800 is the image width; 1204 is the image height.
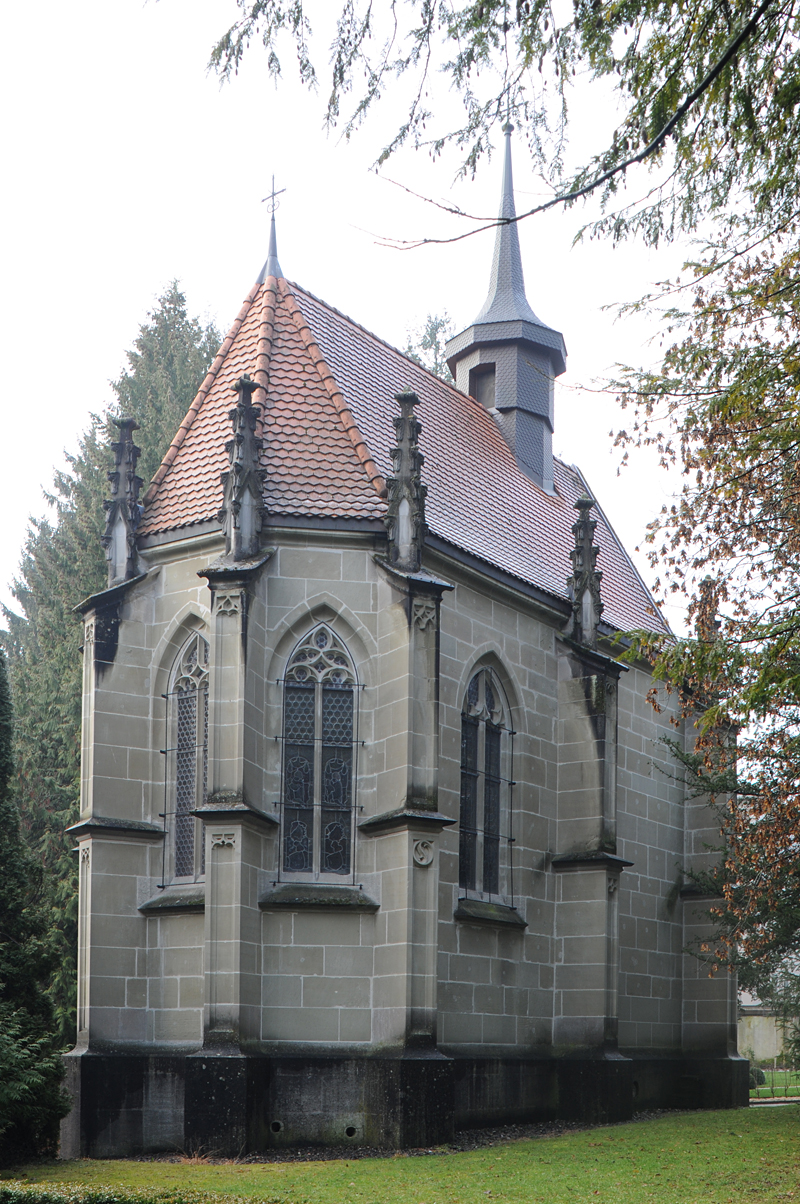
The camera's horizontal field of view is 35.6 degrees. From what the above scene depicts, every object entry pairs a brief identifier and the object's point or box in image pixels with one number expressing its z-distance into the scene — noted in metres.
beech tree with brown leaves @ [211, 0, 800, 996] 6.71
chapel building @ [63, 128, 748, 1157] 13.82
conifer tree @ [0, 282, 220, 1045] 22.78
